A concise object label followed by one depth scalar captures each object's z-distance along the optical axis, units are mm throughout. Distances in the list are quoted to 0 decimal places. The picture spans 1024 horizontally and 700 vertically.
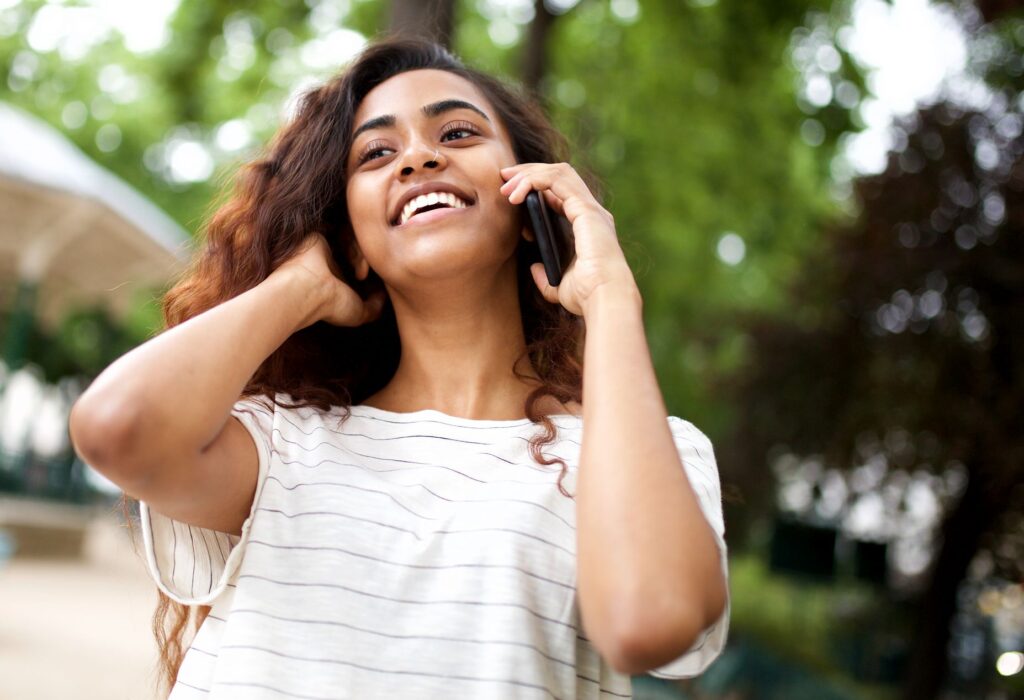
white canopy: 9461
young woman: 1703
